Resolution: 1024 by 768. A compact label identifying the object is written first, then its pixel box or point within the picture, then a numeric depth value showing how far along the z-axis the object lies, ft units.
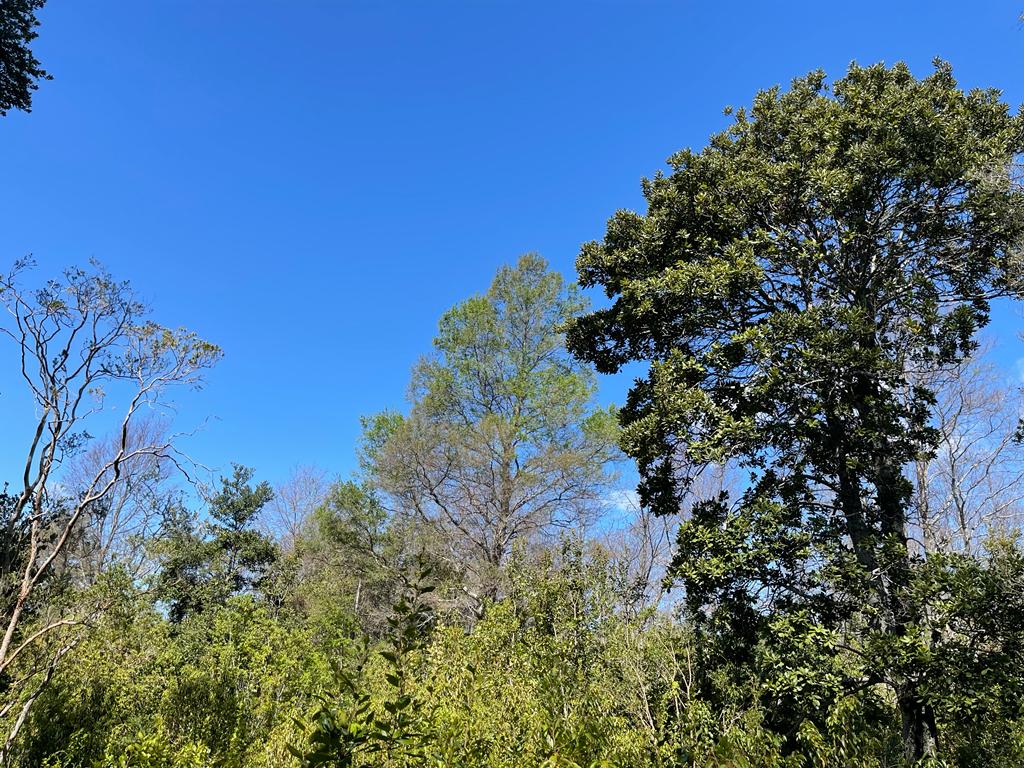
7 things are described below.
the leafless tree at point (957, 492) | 41.81
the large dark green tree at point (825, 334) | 17.48
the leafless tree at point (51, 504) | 20.13
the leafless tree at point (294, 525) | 87.76
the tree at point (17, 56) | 20.94
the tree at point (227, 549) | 61.62
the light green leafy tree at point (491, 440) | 46.44
